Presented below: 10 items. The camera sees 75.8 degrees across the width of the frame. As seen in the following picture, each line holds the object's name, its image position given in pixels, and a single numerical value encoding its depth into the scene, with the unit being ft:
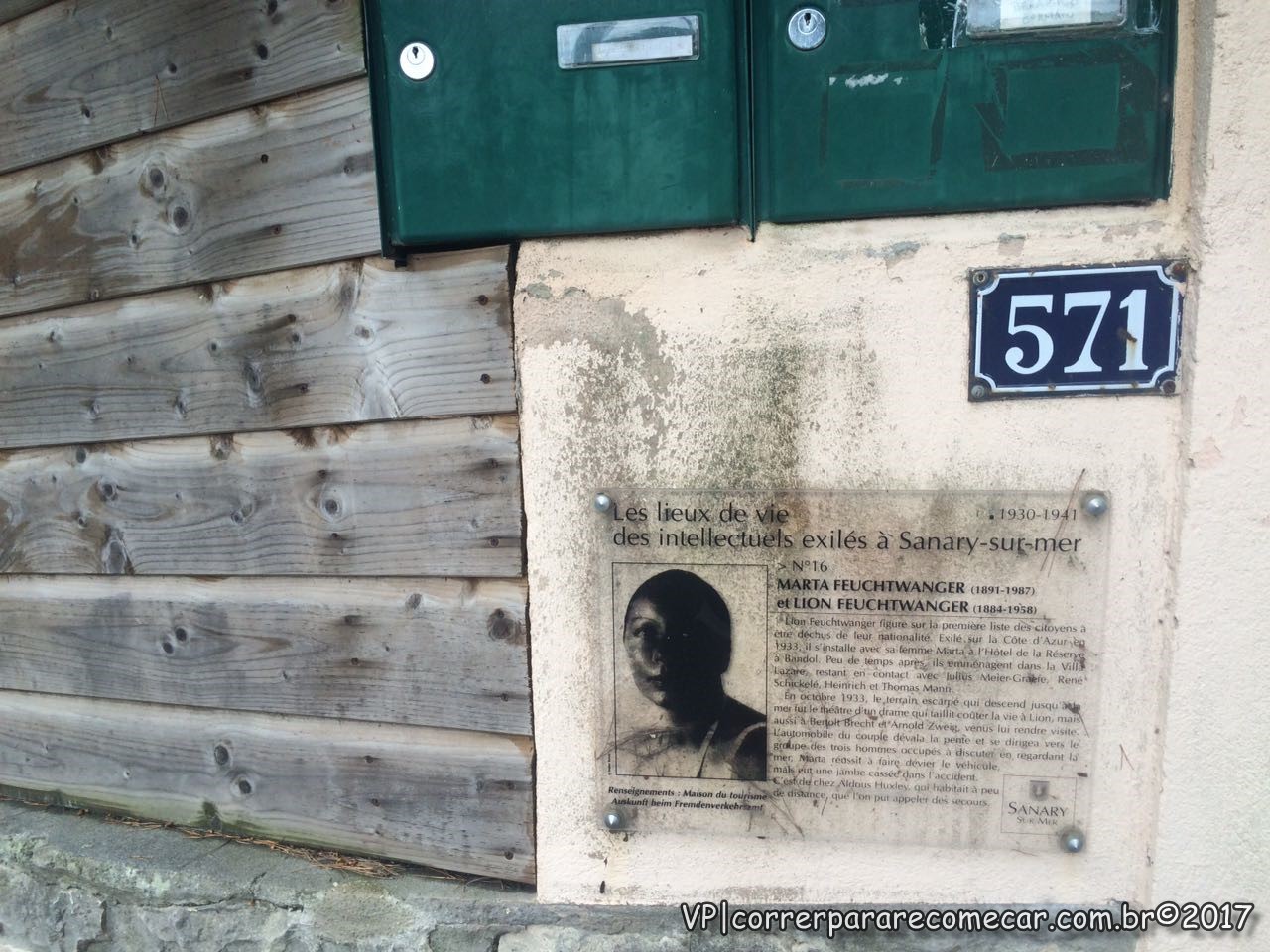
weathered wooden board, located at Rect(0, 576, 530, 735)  5.39
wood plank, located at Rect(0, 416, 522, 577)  5.26
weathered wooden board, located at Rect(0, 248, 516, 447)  5.14
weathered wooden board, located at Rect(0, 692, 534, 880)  5.53
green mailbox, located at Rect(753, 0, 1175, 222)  4.30
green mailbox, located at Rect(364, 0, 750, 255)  4.63
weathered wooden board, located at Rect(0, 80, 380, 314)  5.23
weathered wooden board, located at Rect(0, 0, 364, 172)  5.18
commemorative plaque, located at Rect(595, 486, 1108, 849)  4.70
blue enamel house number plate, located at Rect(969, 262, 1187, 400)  4.42
